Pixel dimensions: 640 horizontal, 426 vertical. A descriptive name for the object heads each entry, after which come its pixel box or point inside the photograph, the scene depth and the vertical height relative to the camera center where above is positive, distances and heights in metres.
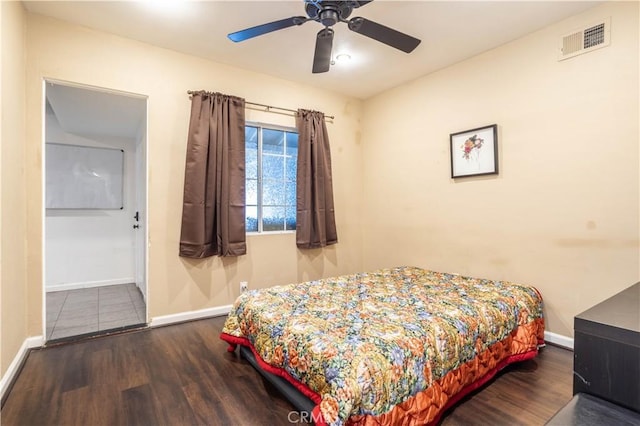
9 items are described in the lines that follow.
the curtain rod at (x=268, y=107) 3.47 +1.21
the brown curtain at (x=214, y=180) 3.04 +0.33
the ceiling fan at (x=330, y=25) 1.89 +1.19
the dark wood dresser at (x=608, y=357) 0.84 -0.41
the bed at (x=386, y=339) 1.39 -0.70
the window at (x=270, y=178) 3.61 +0.42
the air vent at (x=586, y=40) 2.32 +1.32
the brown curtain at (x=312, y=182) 3.74 +0.37
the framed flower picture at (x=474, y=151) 2.95 +0.60
